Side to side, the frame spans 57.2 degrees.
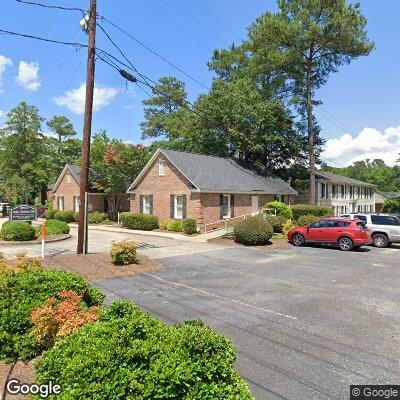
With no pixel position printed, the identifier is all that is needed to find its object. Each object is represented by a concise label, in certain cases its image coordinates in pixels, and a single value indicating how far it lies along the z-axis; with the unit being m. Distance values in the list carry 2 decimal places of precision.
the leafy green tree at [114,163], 34.56
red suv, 19.06
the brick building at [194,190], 26.47
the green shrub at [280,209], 29.31
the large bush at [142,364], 3.57
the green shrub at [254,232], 20.36
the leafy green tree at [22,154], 52.09
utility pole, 14.58
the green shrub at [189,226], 24.88
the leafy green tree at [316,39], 33.94
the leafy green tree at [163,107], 59.03
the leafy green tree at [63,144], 63.15
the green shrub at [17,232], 18.89
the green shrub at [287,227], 23.95
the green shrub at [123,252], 13.09
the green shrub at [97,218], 34.38
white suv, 21.02
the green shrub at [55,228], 21.36
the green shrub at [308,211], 30.91
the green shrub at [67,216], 36.59
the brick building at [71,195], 38.41
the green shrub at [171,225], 26.31
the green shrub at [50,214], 39.00
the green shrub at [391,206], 45.86
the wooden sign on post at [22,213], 16.92
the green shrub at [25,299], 5.61
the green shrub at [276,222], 24.80
